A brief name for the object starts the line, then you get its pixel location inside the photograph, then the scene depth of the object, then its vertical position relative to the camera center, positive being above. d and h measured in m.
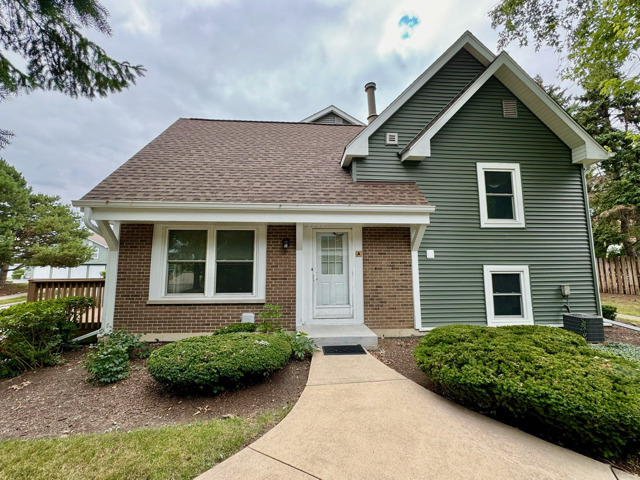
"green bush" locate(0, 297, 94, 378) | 4.25 -1.00
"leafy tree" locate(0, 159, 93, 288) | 16.70 +2.96
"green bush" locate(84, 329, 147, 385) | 3.94 -1.28
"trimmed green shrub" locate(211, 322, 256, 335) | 4.88 -0.98
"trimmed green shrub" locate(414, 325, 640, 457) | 2.23 -1.03
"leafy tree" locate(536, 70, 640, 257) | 12.32 +4.65
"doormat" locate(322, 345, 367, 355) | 4.69 -1.34
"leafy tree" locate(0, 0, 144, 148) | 3.64 +3.18
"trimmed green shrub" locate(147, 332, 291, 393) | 3.28 -1.09
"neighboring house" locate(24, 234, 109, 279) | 25.72 +0.24
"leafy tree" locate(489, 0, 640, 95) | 5.90 +5.82
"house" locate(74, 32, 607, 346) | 5.59 +1.06
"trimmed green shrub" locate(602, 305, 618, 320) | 7.24 -1.08
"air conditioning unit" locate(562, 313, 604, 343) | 5.58 -1.14
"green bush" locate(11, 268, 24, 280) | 22.23 +0.04
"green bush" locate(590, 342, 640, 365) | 4.33 -1.32
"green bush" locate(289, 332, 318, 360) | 4.41 -1.17
